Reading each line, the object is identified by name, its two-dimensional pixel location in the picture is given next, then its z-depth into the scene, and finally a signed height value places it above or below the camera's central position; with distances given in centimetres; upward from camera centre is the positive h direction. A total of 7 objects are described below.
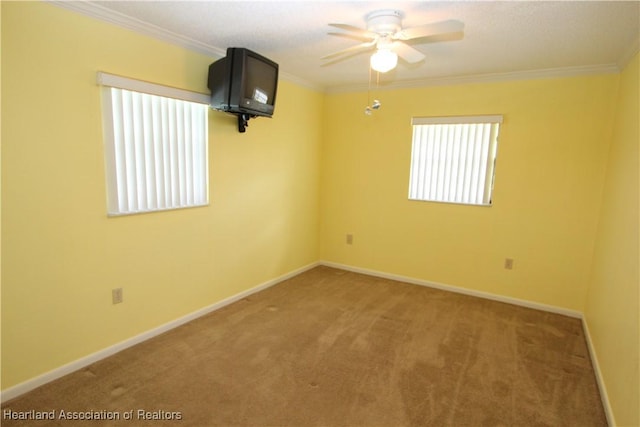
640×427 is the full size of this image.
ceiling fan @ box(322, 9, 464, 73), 195 +82
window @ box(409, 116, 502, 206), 369 +19
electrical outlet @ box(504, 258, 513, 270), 369 -90
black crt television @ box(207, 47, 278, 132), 267 +68
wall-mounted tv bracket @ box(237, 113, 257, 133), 319 +43
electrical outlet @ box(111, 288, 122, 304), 249 -95
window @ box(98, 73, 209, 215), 238 +14
